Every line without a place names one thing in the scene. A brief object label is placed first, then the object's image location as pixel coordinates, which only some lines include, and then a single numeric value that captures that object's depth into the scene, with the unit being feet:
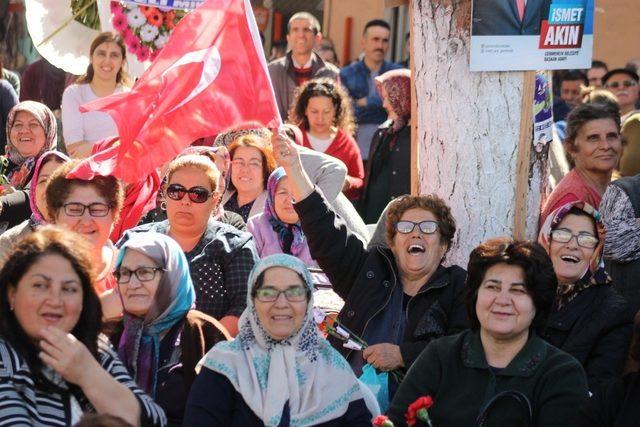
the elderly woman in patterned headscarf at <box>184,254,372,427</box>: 30.45
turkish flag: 38.60
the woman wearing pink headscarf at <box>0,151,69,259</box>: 40.26
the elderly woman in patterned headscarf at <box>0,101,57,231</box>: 50.80
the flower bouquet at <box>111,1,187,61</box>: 54.84
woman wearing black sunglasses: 37.84
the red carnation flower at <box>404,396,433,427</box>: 29.34
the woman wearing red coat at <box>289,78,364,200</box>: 56.78
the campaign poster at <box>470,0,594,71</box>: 35.00
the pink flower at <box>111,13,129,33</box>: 55.64
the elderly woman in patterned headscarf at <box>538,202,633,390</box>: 33.54
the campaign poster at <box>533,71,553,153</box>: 37.52
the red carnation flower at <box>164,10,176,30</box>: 54.80
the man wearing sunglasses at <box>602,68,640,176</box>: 63.34
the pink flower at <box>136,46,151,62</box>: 54.97
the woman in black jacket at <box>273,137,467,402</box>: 35.48
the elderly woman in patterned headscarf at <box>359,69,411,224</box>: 54.59
